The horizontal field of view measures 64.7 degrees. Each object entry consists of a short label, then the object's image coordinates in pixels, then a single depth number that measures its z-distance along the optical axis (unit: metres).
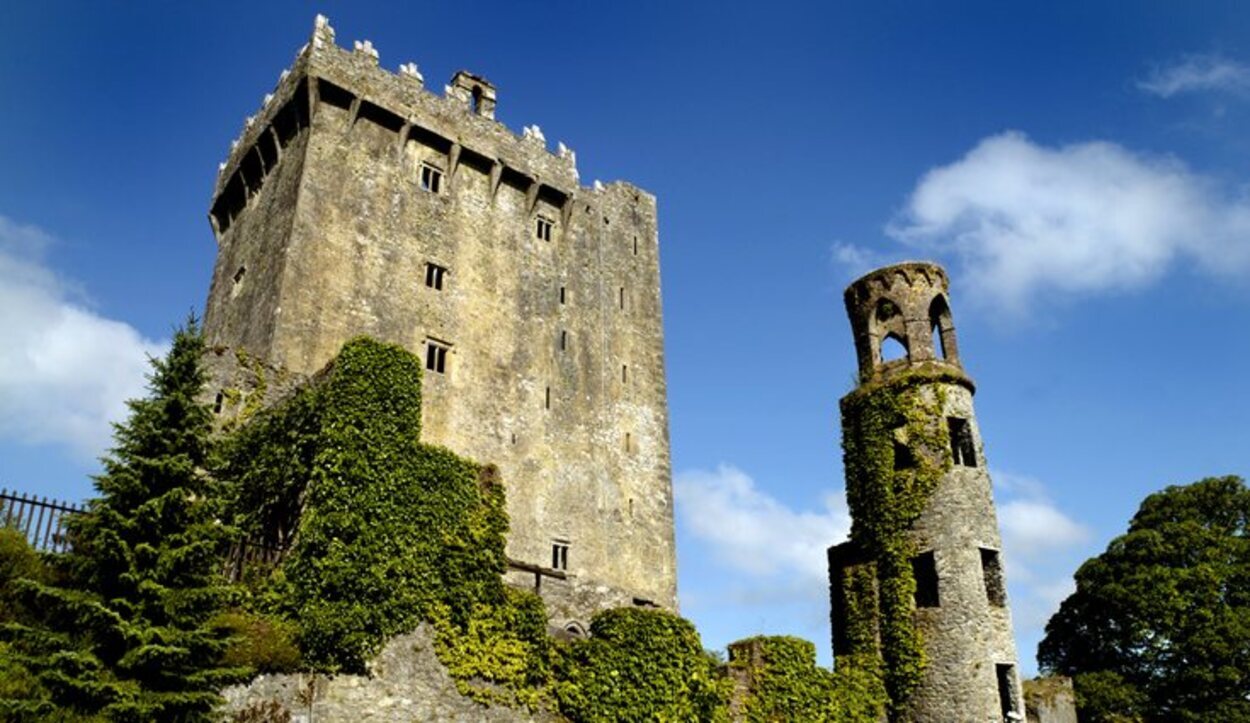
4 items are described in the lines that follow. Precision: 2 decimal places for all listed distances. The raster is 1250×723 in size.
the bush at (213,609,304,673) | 16.03
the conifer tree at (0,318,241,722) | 13.91
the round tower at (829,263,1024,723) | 26.47
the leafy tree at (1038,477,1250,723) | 38.81
